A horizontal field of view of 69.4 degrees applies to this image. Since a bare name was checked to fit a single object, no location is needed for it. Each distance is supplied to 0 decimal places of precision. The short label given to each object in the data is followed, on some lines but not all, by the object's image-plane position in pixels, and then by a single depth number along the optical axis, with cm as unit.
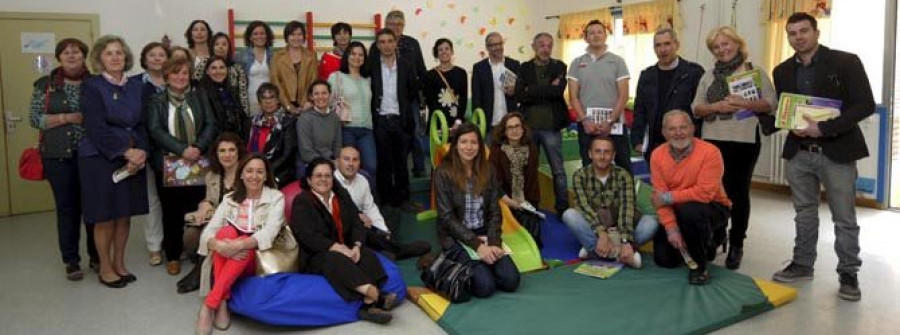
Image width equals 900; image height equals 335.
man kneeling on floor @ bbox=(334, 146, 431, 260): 375
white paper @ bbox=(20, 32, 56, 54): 579
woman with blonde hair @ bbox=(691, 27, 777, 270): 360
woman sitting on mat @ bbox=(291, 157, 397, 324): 309
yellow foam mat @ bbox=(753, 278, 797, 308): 324
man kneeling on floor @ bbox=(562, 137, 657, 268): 375
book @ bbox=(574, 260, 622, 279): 360
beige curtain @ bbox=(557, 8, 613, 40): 798
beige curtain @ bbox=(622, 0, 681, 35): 707
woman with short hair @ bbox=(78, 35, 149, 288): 349
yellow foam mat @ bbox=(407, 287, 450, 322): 313
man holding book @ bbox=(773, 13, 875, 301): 319
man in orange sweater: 349
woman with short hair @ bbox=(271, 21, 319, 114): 454
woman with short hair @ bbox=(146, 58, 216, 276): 375
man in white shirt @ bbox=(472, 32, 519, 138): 476
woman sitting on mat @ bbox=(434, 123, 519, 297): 340
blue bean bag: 297
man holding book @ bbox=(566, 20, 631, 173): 432
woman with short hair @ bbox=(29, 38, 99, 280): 356
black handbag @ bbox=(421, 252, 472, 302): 319
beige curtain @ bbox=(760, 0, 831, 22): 583
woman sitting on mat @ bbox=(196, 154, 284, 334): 302
